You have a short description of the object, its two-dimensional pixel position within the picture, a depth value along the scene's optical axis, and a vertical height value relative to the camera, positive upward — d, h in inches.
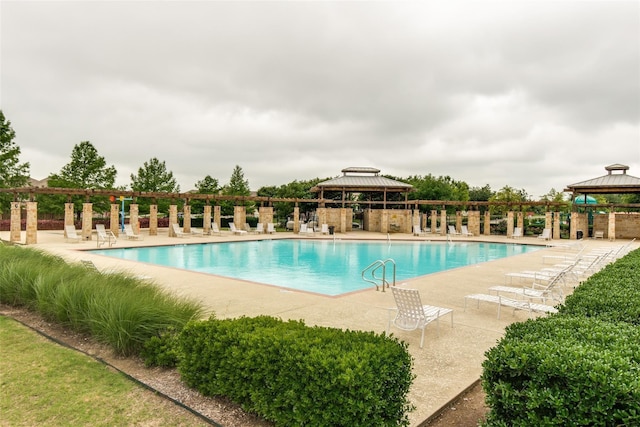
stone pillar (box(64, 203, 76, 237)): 856.9 +1.6
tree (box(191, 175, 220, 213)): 1624.3 +129.1
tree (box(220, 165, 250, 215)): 1623.4 +122.5
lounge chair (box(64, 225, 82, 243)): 800.0 -41.7
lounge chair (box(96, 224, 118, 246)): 804.4 -48.3
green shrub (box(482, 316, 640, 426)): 87.2 -39.6
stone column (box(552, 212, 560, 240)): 1112.0 -19.8
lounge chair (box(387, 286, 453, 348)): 210.4 -54.3
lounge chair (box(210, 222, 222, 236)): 1101.7 -40.3
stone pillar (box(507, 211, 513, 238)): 1178.0 -9.9
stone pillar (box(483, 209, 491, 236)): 1277.1 -14.7
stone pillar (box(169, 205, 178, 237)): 1024.1 -6.4
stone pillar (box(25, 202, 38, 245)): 766.5 -17.5
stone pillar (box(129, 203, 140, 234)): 969.5 -4.4
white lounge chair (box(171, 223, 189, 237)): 1007.6 -38.9
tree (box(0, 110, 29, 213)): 1136.2 +154.5
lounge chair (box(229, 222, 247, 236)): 1107.9 -42.7
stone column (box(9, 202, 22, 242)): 783.1 -17.3
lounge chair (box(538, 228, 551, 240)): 1062.9 -41.4
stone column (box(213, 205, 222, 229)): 1243.8 +6.8
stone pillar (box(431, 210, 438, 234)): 1315.2 -13.6
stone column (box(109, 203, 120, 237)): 949.8 -9.7
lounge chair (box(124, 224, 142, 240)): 877.2 -43.6
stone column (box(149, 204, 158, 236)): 1063.6 -14.2
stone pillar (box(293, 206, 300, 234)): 1202.0 -14.9
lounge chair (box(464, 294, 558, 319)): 252.7 -57.9
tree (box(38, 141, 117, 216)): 1268.5 +138.5
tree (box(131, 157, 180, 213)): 1592.0 +156.2
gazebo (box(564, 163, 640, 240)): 1065.5 +37.9
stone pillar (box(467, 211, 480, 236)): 1241.4 -13.1
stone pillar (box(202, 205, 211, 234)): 1126.8 -6.0
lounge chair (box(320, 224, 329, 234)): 1205.1 -37.5
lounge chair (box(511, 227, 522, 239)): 1138.7 -42.2
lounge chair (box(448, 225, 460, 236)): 1213.0 -43.7
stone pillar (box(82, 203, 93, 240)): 855.1 -18.3
